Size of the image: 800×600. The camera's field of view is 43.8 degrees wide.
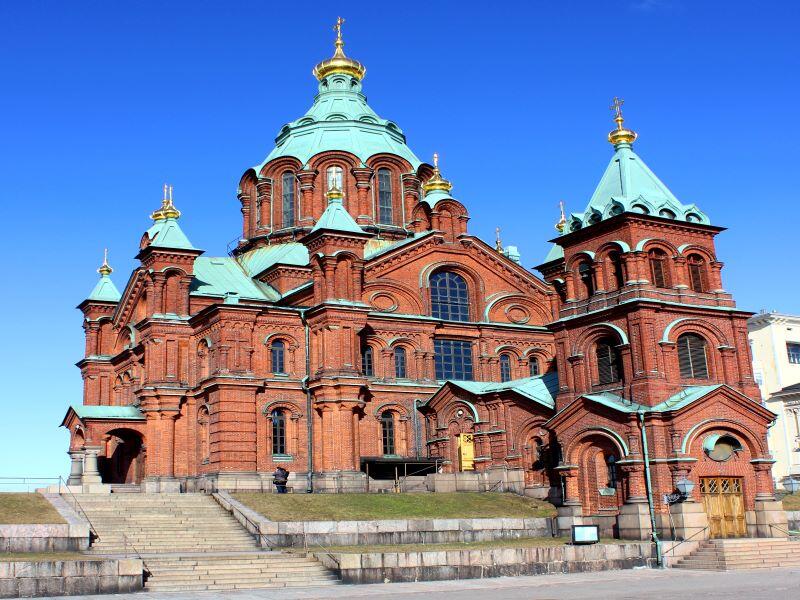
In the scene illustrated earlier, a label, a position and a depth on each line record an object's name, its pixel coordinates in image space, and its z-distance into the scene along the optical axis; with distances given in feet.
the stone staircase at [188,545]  85.81
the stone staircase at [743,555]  99.81
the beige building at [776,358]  205.46
